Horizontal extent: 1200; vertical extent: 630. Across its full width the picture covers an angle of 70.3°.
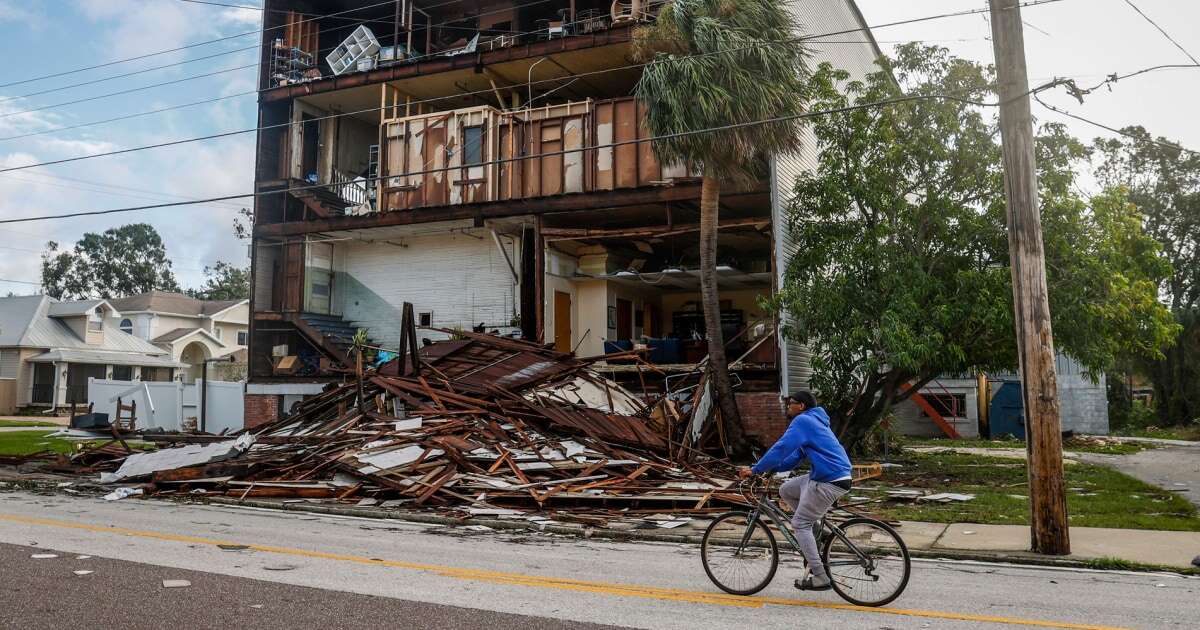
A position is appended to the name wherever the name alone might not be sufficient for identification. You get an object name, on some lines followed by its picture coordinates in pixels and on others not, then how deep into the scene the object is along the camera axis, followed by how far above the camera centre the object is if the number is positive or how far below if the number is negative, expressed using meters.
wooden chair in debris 18.59 -1.17
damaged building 23.86 +5.33
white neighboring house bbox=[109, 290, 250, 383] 54.56 +3.78
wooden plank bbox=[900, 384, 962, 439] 31.67 -1.11
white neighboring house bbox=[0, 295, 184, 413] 44.88 +1.61
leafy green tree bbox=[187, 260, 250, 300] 79.31 +9.24
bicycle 6.88 -1.40
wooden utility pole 9.50 +1.07
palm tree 17.47 +6.03
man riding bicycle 6.93 -0.72
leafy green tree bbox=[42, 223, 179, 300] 76.19 +10.59
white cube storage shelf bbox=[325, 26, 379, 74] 28.59 +11.13
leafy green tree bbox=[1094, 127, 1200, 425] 39.44 +6.49
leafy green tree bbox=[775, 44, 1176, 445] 16.22 +2.65
